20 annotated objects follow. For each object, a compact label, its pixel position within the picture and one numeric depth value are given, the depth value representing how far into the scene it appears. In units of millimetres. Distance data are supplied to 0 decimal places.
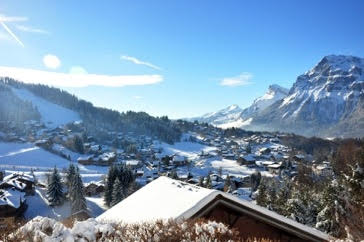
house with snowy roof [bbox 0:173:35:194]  62312
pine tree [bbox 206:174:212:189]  70938
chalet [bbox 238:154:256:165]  158175
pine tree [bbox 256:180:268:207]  48353
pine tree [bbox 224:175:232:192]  85944
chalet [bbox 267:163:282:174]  138625
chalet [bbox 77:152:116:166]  140375
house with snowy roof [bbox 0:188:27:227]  48188
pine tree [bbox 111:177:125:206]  61938
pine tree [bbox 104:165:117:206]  67500
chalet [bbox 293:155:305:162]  171075
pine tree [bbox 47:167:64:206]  62469
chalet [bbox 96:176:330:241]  10367
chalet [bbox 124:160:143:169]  132800
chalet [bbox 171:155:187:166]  143375
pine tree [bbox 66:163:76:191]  69000
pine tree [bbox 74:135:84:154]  165000
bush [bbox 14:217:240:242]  6320
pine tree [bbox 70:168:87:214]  58156
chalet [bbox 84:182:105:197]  83412
